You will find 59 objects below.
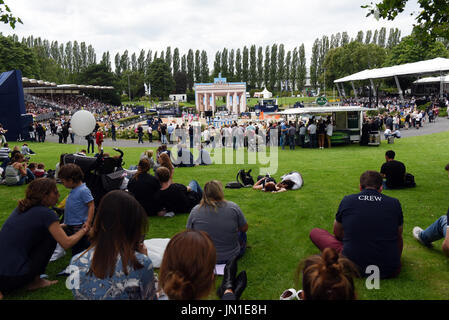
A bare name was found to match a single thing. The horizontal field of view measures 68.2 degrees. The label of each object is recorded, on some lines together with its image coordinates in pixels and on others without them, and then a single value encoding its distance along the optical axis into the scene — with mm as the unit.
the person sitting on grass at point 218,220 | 4074
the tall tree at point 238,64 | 105750
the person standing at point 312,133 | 19016
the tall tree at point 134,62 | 116562
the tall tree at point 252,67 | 104125
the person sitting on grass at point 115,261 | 2389
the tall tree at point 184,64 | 109562
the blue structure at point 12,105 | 24141
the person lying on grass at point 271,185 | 8195
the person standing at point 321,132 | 19047
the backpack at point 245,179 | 9086
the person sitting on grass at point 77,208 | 4402
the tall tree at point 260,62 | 104938
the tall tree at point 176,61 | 110000
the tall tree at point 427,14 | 7473
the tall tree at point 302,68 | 101362
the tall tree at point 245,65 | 104125
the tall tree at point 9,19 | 8320
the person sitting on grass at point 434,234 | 4195
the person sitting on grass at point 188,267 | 1847
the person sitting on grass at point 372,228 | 3588
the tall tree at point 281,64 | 102500
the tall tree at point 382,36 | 111250
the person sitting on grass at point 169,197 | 6398
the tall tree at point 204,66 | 107438
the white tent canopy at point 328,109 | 18477
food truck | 19391
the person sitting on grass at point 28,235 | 3434
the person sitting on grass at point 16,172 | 9766
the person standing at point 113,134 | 27359
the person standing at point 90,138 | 19286
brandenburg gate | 62469
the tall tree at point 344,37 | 103312
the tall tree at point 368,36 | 112125
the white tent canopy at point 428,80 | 50638
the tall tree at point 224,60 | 105575
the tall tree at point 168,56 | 110062
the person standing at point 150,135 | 26094
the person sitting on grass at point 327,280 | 1852
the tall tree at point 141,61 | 114812
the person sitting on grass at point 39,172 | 10070
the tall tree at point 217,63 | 105375
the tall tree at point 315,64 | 97375
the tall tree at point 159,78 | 90062
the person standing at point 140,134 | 25350
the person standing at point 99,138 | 18158
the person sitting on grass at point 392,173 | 7840
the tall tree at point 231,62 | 107812
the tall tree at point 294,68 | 103312
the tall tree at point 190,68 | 108438
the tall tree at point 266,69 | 103688
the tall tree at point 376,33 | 112562
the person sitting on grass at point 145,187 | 6406
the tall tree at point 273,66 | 102806
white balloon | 15883
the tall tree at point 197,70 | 107812
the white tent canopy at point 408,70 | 33666
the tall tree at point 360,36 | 109825
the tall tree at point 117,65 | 113562
